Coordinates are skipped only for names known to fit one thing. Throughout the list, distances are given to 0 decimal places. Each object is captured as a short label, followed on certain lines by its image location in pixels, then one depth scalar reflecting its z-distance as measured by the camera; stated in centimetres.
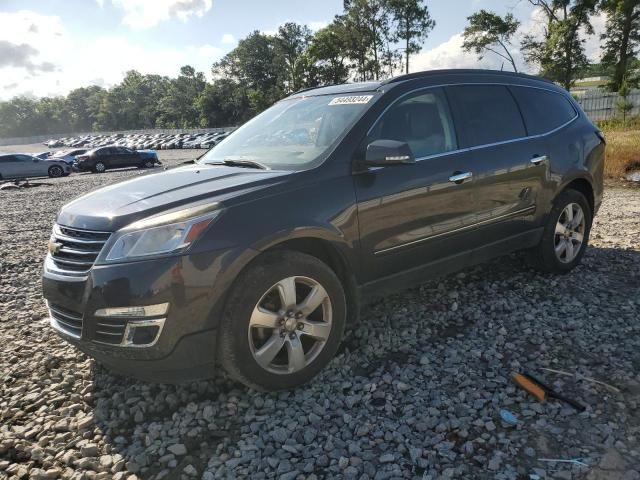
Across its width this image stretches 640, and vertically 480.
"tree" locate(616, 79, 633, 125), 2277
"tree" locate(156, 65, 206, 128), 9912
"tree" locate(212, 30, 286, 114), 8581
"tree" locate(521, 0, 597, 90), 3131
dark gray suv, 254
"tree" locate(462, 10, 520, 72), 3541
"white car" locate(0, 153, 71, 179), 2292
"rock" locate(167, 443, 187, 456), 249
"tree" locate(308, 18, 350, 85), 4967
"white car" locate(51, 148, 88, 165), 3047
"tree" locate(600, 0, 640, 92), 3012
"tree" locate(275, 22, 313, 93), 7194
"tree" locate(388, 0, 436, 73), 4575
